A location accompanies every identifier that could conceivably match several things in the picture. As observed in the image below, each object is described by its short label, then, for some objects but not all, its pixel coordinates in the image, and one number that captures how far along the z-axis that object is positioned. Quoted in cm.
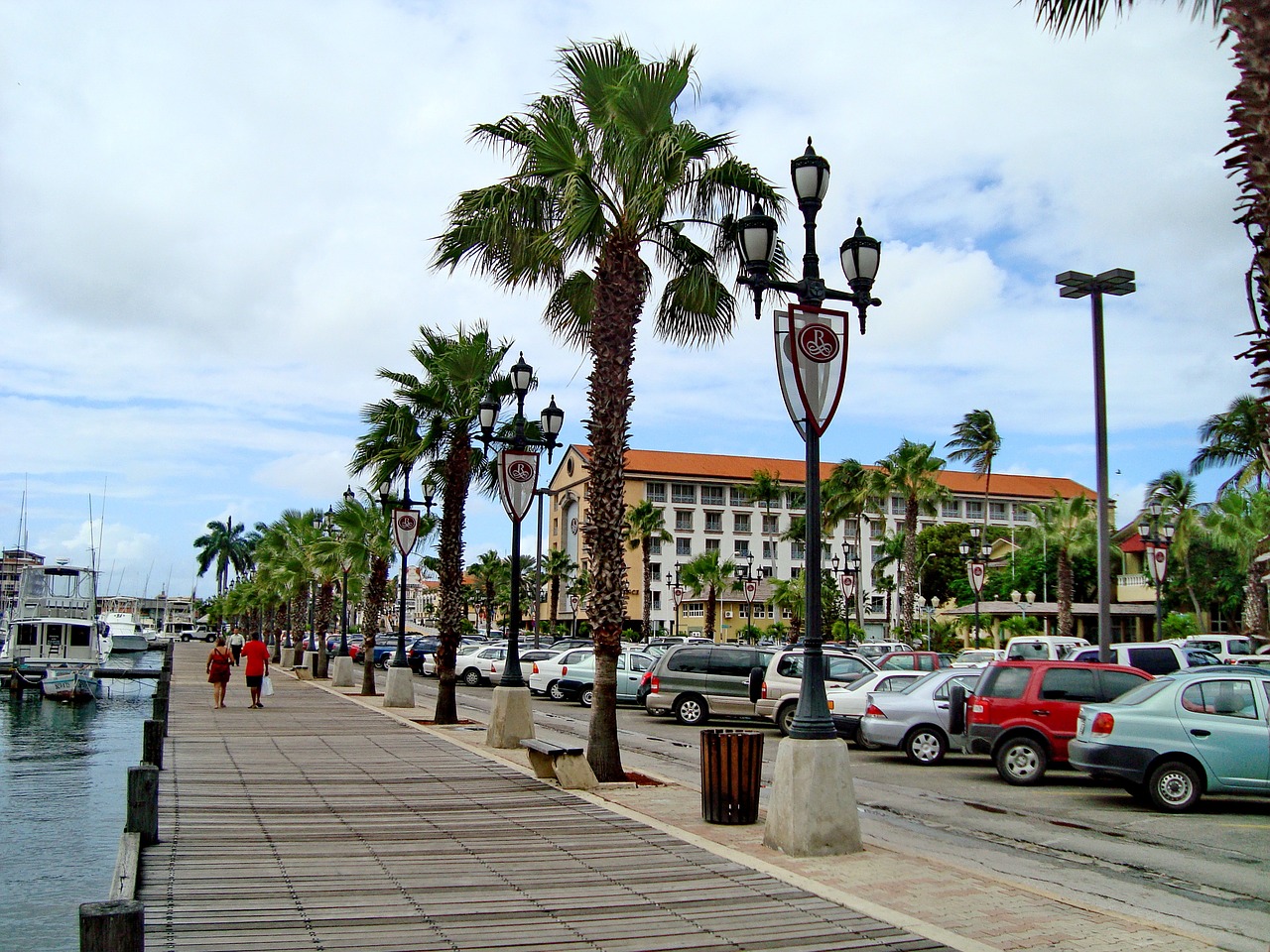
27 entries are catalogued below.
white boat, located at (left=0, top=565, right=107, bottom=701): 4319
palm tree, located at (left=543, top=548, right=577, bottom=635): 7969
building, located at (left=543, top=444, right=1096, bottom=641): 9042
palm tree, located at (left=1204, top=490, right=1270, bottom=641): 4209
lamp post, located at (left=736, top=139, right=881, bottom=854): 940
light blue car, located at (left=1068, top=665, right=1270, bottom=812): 1229
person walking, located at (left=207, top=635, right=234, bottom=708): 2600
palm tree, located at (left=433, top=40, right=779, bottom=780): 1327
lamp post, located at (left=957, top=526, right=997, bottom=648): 3494
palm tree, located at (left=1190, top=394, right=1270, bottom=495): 3322
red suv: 1532
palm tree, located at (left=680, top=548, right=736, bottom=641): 6544
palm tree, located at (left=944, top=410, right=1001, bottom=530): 7731
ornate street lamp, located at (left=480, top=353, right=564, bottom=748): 1745
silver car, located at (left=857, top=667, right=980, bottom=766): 1766
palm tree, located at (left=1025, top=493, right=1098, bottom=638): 4144
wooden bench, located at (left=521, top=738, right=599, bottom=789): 1294
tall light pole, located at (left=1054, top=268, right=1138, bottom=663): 1964
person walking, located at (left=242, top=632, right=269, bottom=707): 2639
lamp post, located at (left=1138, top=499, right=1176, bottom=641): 2450
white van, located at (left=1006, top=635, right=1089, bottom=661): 2608
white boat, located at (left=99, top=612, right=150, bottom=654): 10019
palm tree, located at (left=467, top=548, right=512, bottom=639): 8025
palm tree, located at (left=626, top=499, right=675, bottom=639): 7069
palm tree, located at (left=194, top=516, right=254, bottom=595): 14975
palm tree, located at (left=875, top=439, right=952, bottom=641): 4809
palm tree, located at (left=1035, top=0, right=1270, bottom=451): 507
